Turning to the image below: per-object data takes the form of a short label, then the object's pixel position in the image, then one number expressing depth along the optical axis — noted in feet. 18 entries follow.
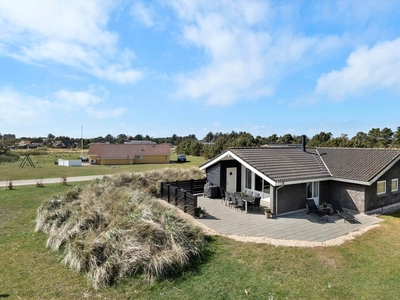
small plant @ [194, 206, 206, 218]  39.19
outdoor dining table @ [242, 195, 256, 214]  42.04
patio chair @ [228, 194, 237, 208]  44.38
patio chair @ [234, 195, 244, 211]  42.73
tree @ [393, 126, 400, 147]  124.86
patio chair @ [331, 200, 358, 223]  36.65
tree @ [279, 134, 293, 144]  188.32
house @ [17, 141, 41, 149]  331.77
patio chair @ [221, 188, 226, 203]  50.56
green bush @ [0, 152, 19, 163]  158.46
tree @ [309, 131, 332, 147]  144.46
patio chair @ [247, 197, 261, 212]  42.37
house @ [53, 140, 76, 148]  349.00
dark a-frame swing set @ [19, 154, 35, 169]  123.25
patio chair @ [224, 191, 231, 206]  45.75
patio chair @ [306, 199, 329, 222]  38.45
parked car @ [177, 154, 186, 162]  161.88
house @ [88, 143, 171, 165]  160.15
